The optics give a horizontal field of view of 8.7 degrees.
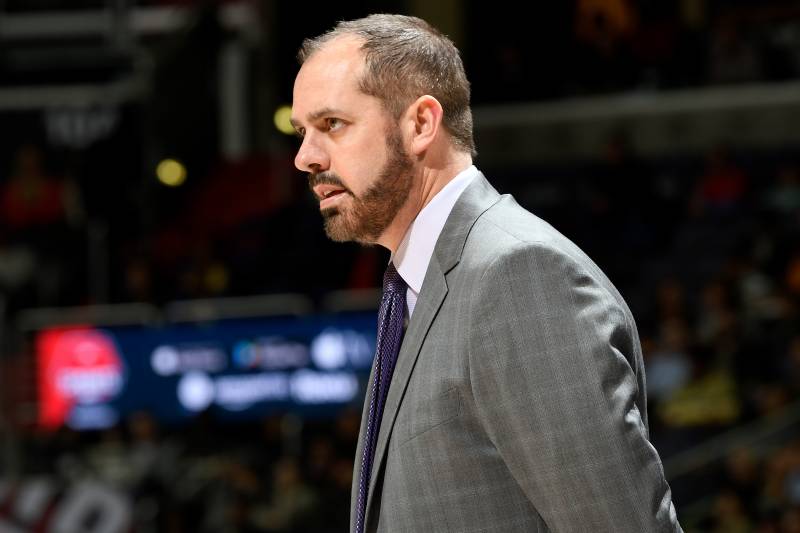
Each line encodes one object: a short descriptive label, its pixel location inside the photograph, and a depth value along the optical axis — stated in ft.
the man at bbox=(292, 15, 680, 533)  17.42
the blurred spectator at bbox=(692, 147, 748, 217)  71.81
